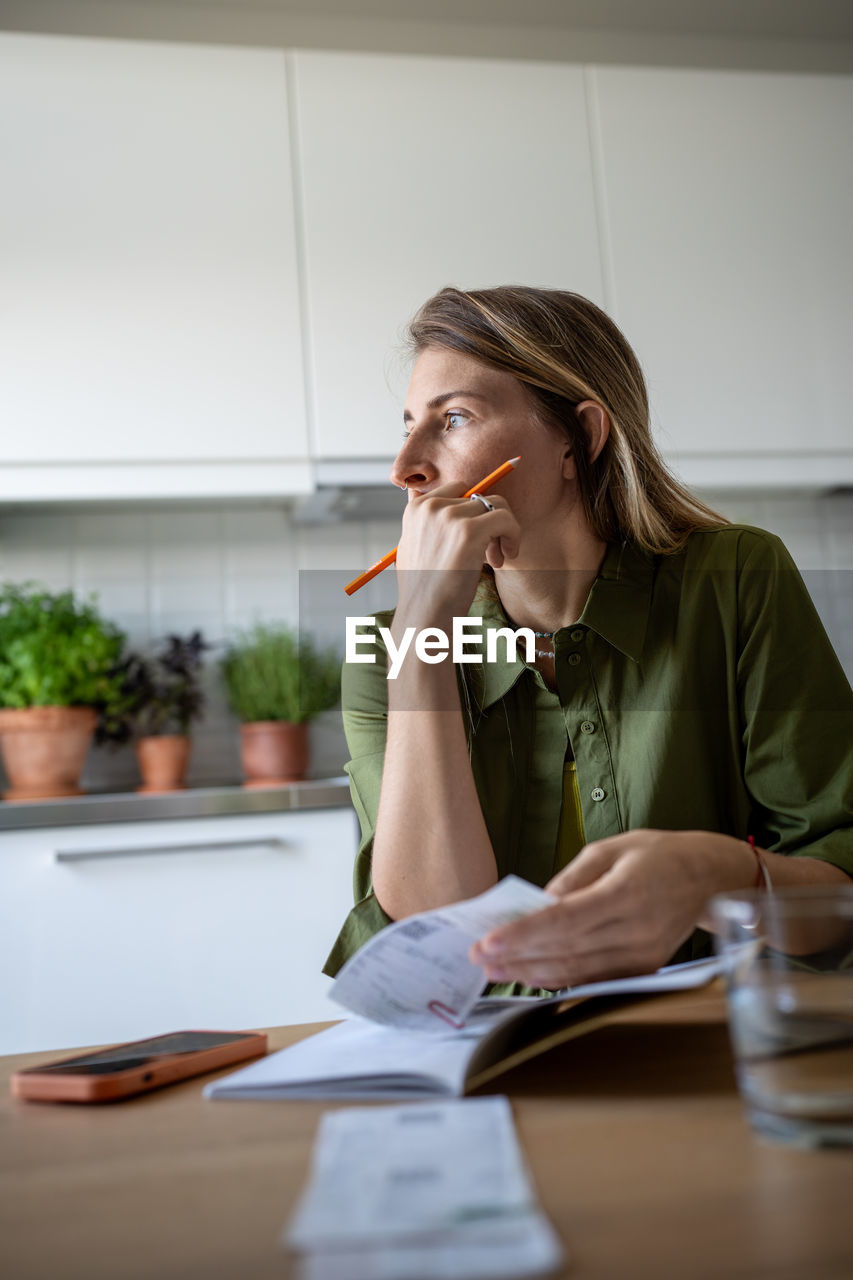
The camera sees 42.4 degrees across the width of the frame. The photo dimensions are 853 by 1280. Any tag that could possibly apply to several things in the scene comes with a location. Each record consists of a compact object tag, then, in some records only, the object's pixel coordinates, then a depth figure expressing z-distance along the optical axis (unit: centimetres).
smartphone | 60
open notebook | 56
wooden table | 36
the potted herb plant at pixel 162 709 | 234
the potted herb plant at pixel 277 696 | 237
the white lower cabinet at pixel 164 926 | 189
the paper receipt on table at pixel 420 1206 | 34
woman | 104
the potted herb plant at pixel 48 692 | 218
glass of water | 45
